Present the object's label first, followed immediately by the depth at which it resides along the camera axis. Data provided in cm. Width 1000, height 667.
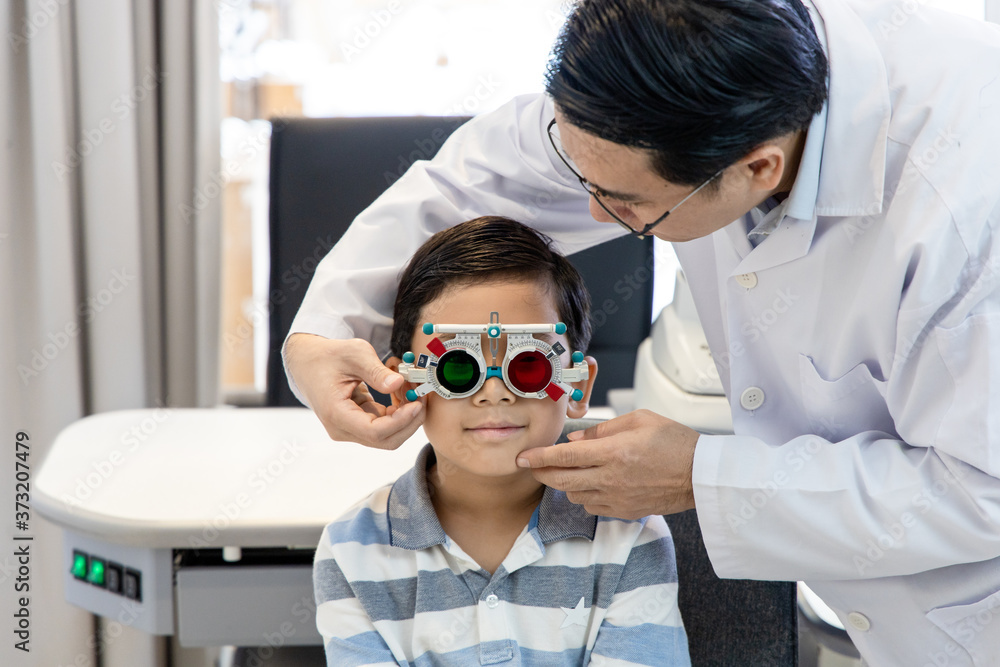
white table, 122
